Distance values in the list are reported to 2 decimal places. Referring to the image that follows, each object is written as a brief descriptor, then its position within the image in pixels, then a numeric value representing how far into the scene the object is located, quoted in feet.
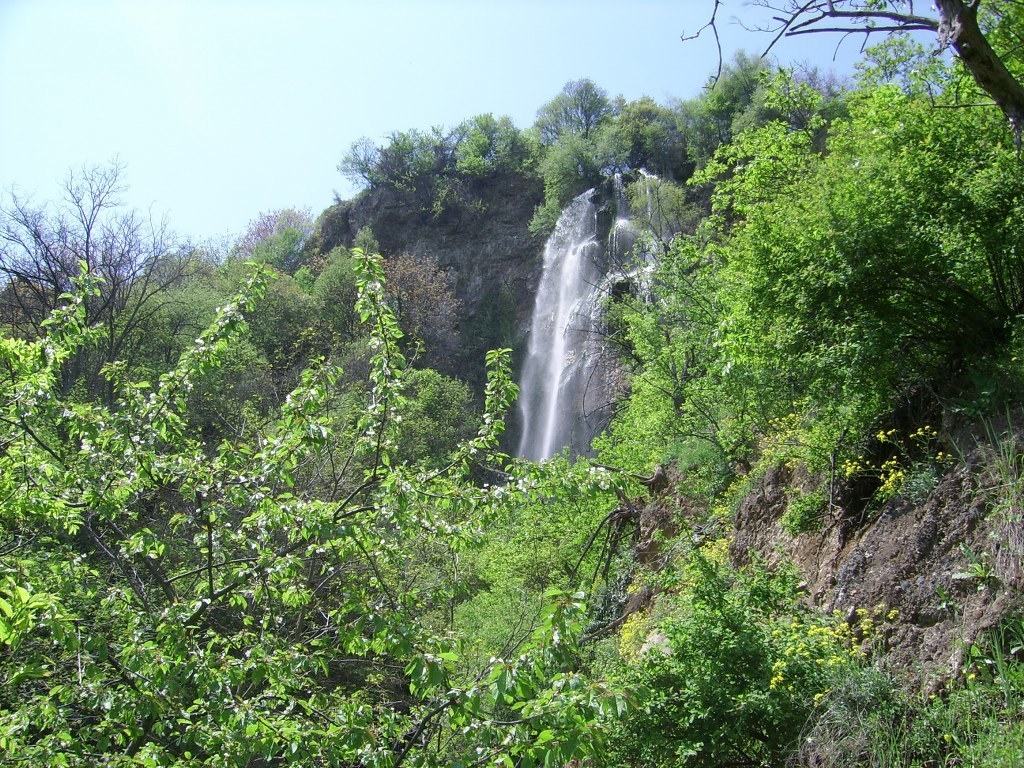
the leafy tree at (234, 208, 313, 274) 171.69
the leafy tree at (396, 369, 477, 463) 92.89
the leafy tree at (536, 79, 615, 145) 167.12
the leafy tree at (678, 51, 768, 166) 129.29
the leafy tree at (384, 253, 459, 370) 131.03
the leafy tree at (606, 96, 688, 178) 137.28
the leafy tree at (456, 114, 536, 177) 163.32
